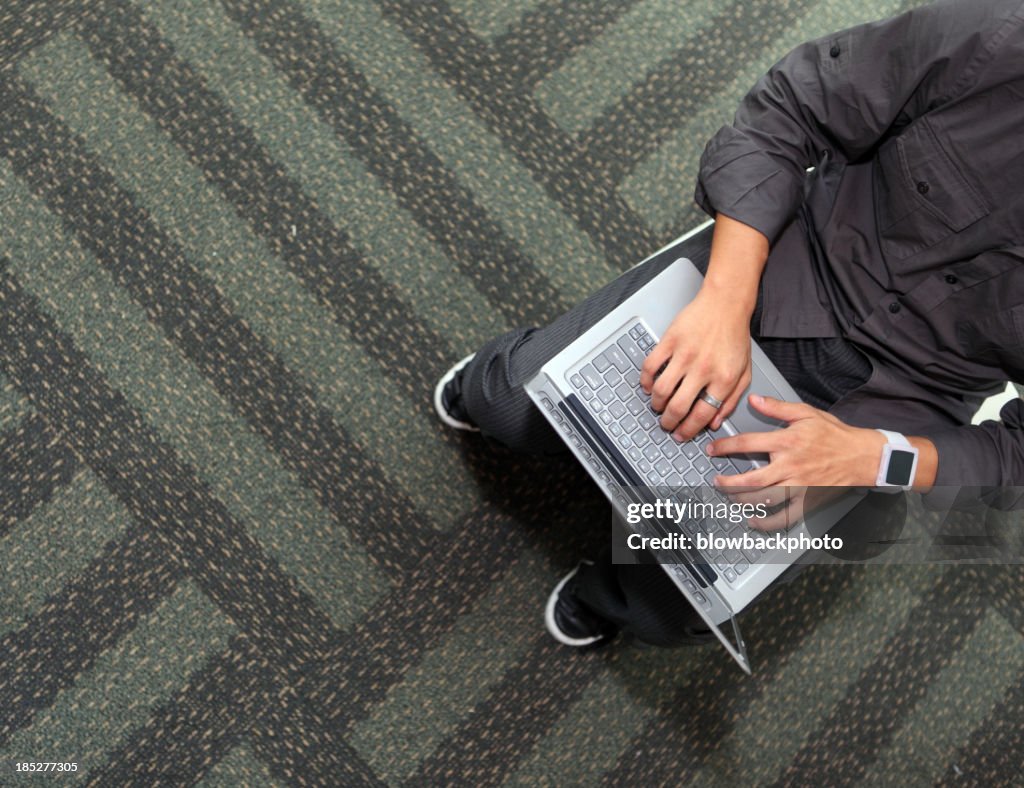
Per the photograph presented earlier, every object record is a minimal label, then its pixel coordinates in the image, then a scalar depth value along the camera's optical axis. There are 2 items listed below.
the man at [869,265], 0.85
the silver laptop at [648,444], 0.92
